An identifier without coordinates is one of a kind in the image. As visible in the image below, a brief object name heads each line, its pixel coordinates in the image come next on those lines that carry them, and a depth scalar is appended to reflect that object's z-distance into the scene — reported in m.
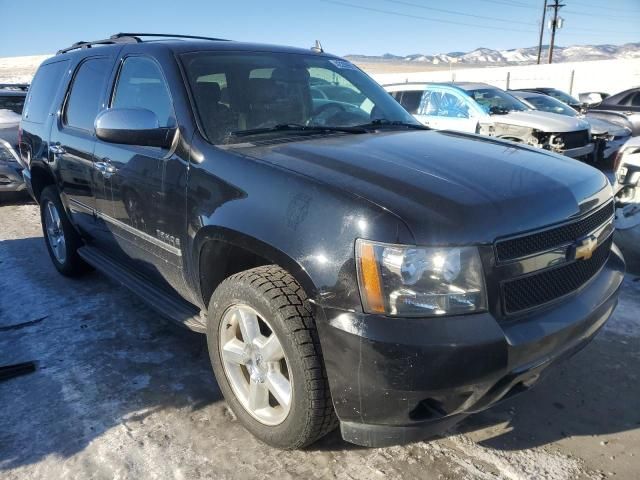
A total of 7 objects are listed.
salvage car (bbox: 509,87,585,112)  13.90
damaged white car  9.08
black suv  1.91
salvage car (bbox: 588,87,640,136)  11.55
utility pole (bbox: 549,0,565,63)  43.63
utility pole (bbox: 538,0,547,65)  48.72
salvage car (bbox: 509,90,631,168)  10.08
